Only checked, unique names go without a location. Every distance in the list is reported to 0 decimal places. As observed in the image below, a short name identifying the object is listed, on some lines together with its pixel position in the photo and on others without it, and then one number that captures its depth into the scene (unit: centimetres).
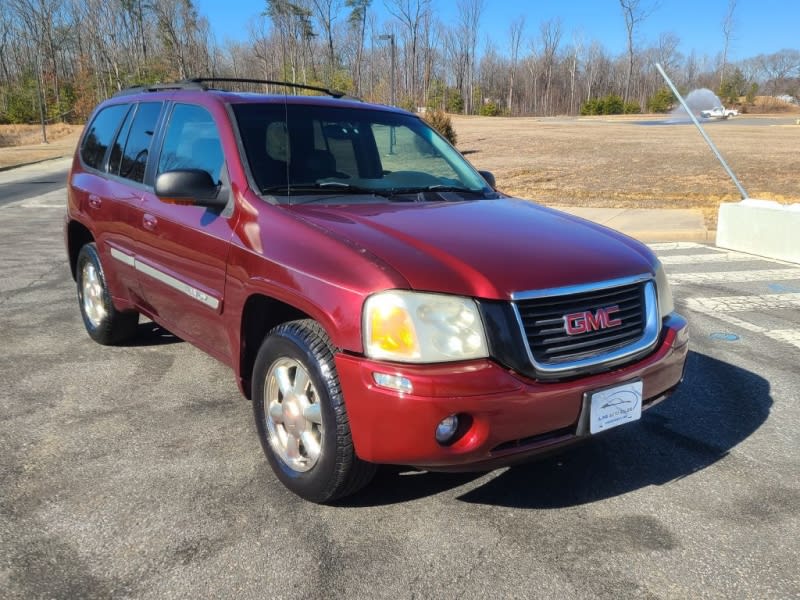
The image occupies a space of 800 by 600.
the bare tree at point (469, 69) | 8981
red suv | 259
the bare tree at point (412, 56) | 7056
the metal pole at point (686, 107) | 873
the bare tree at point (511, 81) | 10125
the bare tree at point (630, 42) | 8681
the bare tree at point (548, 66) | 10294
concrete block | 891
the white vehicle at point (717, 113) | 6581
